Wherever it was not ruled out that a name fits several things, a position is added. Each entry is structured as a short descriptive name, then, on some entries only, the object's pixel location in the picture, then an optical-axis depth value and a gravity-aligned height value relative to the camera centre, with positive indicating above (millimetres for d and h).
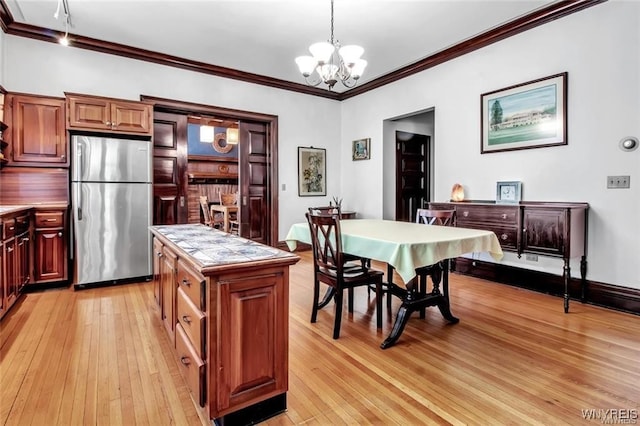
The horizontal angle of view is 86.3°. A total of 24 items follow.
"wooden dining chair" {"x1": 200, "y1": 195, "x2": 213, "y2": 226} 7500 -111
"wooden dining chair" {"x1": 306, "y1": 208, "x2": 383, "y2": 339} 2529 -501
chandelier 2977 +1316
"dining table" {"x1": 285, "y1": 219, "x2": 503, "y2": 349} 2150 -284
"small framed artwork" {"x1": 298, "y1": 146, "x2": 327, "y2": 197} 6141 +642
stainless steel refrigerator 3729 -26
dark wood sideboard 3162 -211
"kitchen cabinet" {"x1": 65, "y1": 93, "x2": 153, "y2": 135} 3736 +1042
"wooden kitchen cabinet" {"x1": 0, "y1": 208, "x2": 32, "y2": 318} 2768 -459
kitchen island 1470 -569
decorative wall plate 8985 +1631
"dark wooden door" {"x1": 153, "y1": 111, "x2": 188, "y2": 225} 4785 +536
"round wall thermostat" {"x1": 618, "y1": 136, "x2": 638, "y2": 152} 3040 +573
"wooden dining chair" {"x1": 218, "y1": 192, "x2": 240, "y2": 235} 7062 +66
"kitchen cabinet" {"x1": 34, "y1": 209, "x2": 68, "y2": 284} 3664 -443
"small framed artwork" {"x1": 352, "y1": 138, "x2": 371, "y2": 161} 6055 +1039
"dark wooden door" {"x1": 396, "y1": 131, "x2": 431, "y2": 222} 6074 +620
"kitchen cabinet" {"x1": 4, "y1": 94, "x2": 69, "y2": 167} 3682 +823
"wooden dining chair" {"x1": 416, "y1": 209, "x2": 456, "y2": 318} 2734 -165
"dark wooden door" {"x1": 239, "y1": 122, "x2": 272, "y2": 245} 5691 +402
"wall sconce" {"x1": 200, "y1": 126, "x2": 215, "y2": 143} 8714 +1866
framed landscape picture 3531 +1023
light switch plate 3090 +236
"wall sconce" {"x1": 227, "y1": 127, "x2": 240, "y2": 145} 7535 +1575
